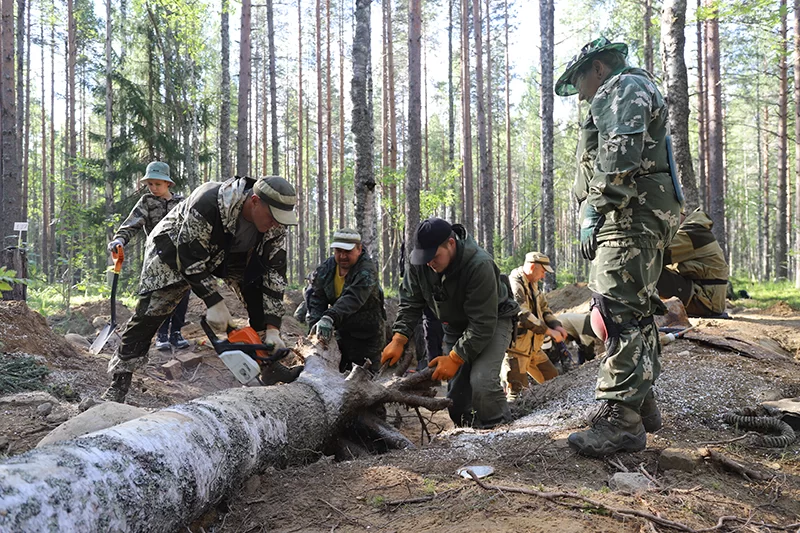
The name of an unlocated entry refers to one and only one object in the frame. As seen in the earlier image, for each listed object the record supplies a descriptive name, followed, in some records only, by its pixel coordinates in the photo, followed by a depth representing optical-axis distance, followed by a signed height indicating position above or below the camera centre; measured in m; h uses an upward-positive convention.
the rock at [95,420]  2.75 -0.81
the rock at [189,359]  6.87 -1.20
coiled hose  3.09 -1.00
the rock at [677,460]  2.65 -0.99
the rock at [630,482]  2.31 -0.96
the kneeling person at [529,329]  6.00 -0.76
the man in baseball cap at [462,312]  3.88 -0.38
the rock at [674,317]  6.18 -0.65
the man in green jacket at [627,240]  2.80 +0.12
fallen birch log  1.61 -0.75
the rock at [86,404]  3.59 -0.92
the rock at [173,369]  6.40 -1.24
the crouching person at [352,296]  5.03 -0.32
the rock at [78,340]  7.05 -1.00
